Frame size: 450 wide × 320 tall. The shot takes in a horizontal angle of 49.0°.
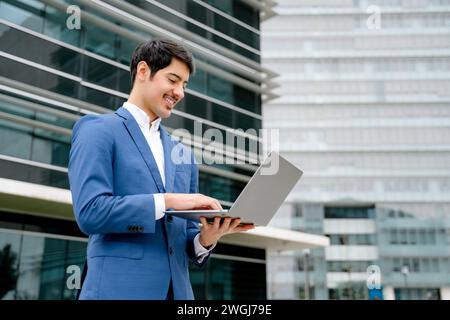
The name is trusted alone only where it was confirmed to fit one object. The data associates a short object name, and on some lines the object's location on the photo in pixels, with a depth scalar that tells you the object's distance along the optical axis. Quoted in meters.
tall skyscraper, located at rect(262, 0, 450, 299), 43.97
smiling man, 1.66
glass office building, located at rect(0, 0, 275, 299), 10.49
